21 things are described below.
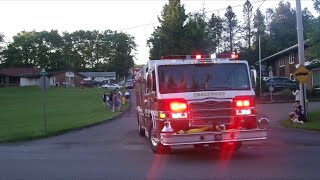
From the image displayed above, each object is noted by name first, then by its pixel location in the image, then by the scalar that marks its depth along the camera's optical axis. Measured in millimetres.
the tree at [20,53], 143875
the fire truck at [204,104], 12500
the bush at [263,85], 52647
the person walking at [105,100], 48938
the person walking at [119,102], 43375
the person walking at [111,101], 42438
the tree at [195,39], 63394
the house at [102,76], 148250
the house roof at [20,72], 124375
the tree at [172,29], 64500
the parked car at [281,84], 51906
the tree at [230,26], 112938
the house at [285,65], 52531
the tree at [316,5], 27580
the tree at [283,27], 98062
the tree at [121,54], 157750
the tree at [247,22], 108562
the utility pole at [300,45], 26530
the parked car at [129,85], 90550
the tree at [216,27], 105562
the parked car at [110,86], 94931
